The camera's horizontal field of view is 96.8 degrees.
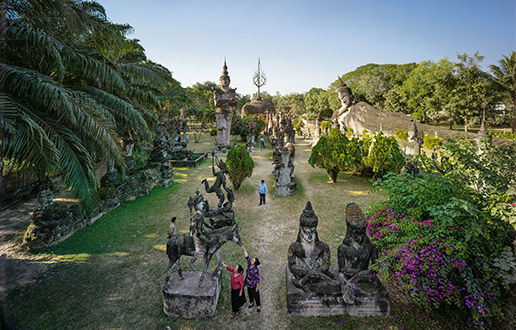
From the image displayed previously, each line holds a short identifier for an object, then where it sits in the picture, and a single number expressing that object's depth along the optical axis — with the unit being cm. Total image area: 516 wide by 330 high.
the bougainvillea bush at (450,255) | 366
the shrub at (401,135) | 1624
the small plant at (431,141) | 1448
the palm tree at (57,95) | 467
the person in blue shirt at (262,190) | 1027
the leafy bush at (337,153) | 1199
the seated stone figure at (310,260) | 468
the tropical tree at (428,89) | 2400
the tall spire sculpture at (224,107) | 2214
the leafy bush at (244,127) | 2672
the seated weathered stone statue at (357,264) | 451
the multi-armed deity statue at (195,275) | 466
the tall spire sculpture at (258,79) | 4806
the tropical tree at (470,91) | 2130
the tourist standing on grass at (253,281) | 473
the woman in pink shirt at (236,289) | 464
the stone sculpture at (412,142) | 1345
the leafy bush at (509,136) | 1662
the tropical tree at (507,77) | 2062
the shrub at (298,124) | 3644
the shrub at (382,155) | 1116
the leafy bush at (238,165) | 1180
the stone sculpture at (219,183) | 724
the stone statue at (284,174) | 1143
